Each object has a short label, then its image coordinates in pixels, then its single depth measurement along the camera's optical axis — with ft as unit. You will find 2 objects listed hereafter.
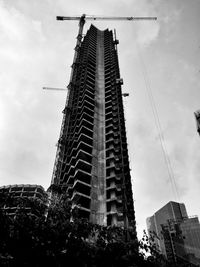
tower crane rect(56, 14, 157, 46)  372.89
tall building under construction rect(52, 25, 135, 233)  170.60
